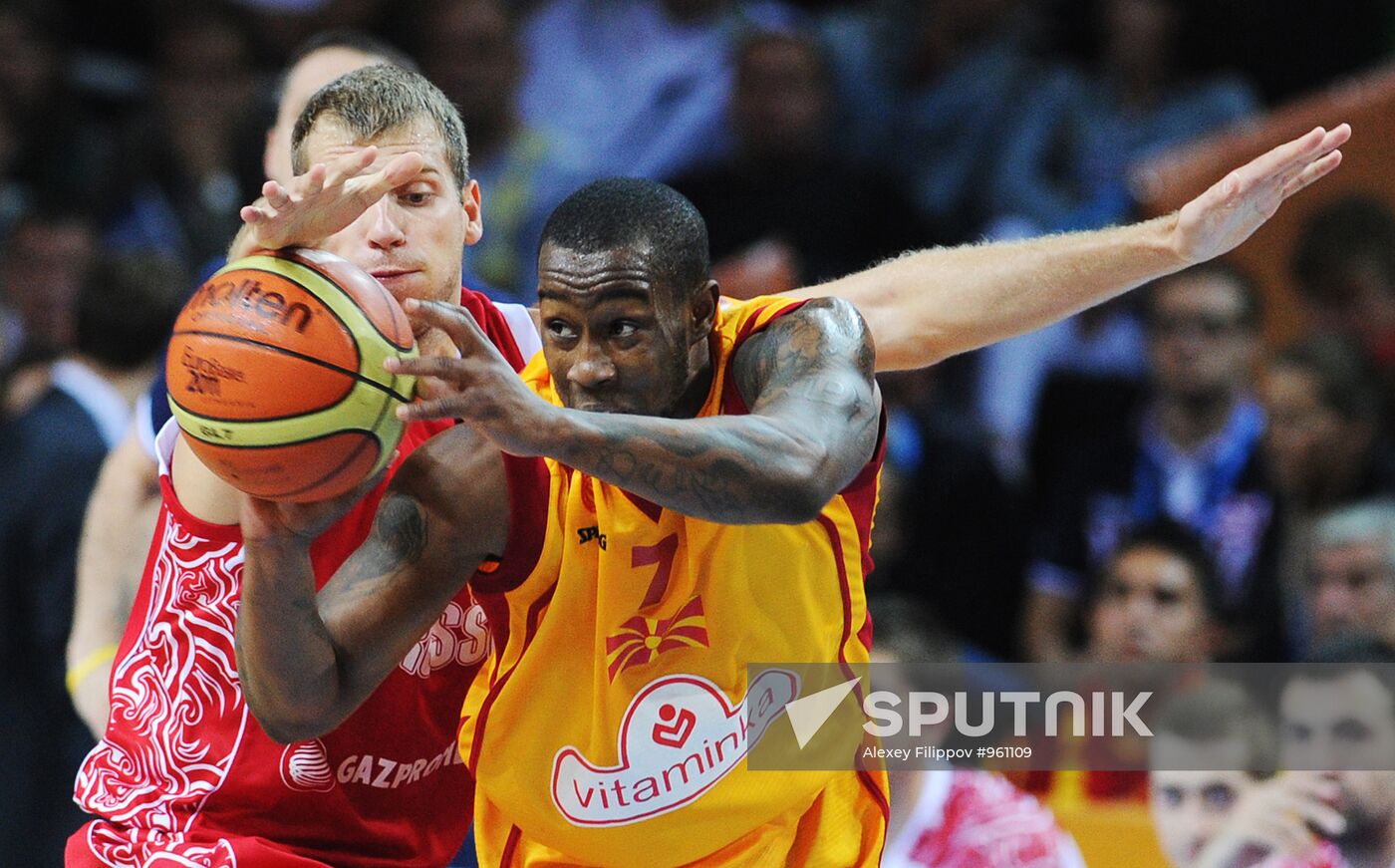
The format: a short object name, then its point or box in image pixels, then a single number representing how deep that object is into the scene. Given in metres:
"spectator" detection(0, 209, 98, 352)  17.34
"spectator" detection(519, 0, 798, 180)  18.09
